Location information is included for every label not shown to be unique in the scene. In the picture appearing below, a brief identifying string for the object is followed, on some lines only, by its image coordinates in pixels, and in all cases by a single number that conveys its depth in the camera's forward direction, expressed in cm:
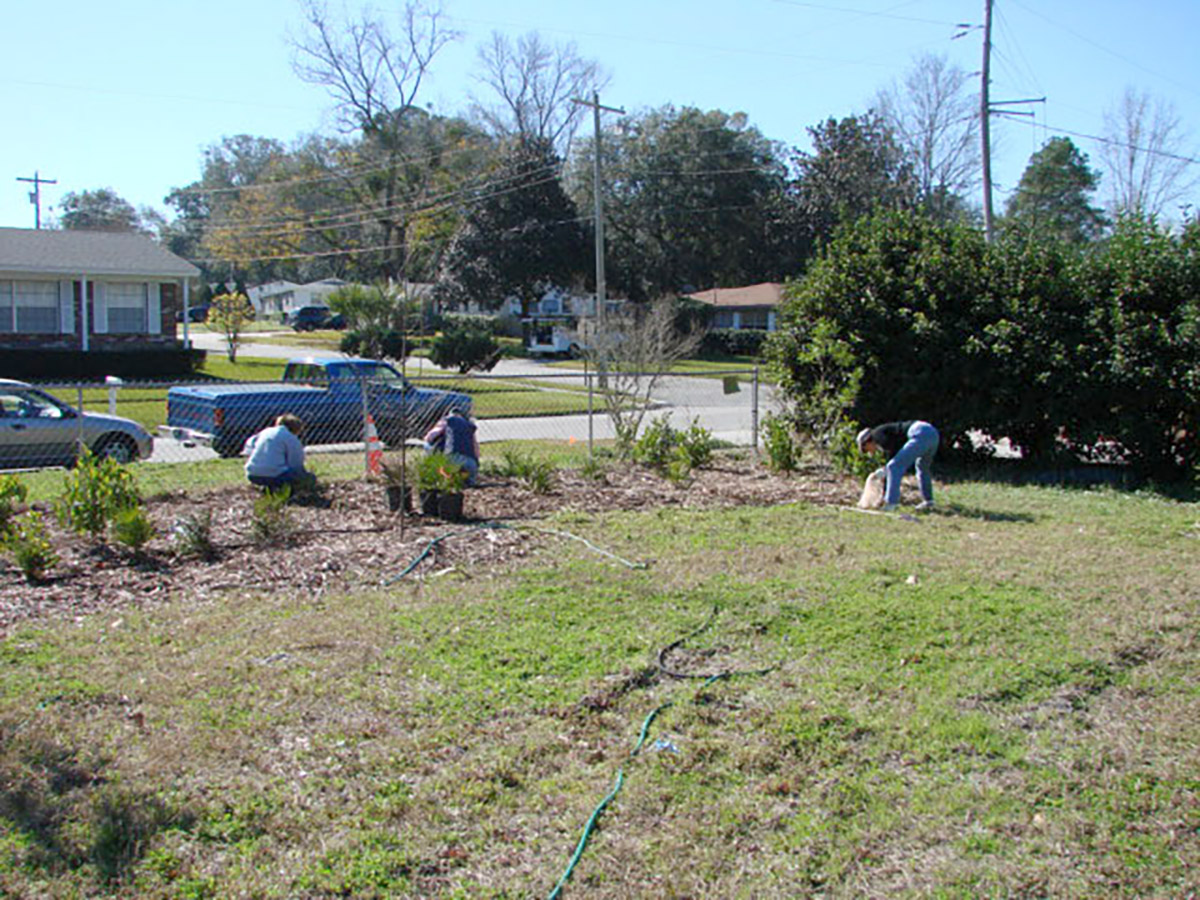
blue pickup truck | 1418
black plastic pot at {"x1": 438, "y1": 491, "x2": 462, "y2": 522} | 877
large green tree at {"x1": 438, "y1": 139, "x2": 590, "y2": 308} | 5366
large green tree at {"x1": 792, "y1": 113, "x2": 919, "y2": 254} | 5556
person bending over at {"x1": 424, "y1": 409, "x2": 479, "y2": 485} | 999
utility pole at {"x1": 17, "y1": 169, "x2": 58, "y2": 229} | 5611
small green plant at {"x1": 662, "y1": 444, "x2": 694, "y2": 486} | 1116
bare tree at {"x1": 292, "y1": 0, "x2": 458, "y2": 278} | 5734
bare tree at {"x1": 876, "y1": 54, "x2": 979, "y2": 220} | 5534
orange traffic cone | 1000
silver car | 1277
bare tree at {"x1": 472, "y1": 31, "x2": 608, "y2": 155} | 6500
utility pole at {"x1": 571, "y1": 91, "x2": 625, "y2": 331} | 3130
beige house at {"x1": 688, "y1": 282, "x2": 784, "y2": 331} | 5525
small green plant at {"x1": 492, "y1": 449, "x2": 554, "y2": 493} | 1012
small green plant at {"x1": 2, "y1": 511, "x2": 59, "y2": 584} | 664
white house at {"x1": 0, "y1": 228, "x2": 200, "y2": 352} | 3045
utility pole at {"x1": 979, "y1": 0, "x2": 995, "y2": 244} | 2670
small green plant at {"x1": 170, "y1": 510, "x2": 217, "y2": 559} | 734
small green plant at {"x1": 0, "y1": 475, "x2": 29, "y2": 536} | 712
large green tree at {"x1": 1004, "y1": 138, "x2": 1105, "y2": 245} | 6756
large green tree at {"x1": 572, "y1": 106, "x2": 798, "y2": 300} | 6038
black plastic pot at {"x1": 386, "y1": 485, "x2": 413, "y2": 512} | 898
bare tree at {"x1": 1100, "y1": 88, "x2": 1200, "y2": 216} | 4696
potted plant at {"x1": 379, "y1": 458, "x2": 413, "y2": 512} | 895
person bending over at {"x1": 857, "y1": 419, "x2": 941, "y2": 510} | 993
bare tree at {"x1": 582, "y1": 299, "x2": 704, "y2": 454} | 1354
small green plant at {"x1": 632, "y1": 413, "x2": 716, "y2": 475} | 1211
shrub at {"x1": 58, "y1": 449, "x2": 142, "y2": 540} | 736
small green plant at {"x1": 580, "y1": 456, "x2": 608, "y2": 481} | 1116
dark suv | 6218
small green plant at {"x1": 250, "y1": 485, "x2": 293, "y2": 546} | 774
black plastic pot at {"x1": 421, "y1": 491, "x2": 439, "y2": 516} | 885
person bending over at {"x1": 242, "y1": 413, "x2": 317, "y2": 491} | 948
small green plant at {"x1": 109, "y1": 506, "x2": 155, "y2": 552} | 704
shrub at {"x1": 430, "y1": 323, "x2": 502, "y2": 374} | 3519
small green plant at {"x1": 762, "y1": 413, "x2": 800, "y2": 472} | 1217
